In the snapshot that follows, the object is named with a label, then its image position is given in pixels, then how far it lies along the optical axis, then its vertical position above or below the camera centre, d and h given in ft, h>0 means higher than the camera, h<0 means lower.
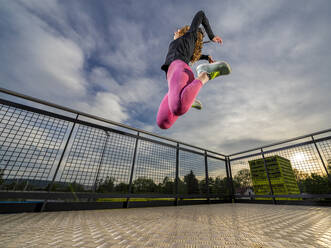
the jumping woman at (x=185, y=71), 4.69 +4.16
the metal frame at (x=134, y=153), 6.74 +3.01
